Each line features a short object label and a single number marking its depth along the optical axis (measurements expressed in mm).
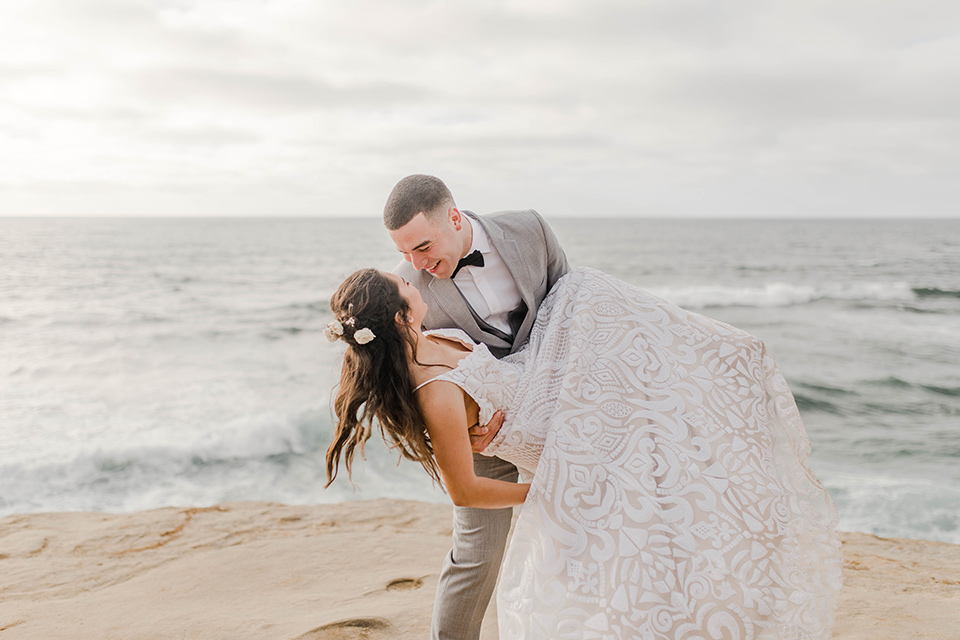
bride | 2127
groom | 2717
